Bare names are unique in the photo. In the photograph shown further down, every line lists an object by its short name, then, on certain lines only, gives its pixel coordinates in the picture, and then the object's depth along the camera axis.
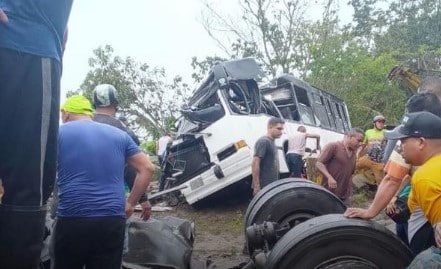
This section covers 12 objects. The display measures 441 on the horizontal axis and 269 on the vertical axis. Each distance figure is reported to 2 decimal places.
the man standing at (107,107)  4.43
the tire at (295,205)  5.05
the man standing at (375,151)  10.91
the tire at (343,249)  3.34
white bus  9.35
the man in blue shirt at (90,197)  3.32
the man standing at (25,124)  1.58
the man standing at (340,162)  7.32
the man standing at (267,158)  7.77
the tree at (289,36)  26.41
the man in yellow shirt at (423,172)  2.95
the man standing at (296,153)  10.03
